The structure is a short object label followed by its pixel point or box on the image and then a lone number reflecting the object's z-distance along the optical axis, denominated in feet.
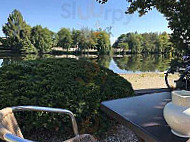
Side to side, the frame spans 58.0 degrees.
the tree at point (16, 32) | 91.30
